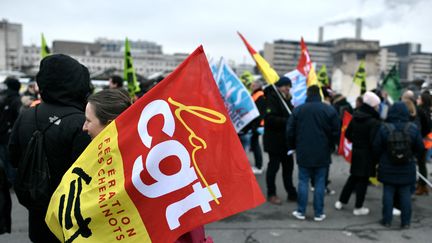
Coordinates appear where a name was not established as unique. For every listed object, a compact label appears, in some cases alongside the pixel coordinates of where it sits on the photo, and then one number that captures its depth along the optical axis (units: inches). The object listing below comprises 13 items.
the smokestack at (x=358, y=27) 5708.7
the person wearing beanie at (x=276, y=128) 240.7
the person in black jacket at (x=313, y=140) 210.4
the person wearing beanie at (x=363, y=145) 223.1
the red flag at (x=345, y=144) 265.1
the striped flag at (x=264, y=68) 232.9
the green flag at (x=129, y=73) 342.6
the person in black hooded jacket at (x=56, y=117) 97.1
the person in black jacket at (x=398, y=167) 199.0
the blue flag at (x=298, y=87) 305.1
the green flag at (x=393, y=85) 430.3
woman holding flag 87.1
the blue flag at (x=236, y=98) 224.5
